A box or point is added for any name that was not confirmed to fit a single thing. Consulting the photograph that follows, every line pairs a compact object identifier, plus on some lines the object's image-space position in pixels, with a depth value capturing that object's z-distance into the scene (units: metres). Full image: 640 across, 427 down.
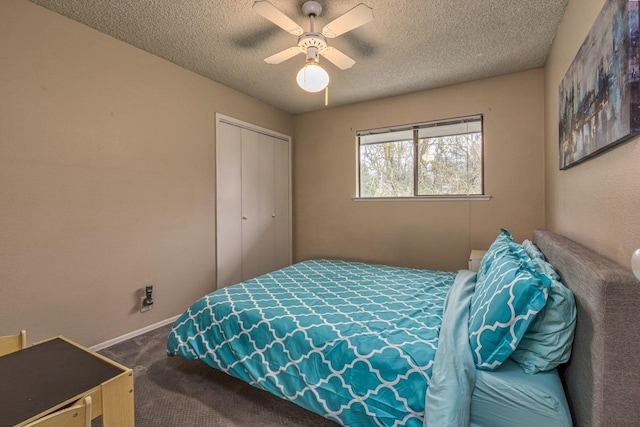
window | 3.23
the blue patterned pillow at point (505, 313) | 1.12
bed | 0.86
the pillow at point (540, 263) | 1.31
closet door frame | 3.19
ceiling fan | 1.74
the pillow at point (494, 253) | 1.77
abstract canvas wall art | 0.97
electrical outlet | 2.55
